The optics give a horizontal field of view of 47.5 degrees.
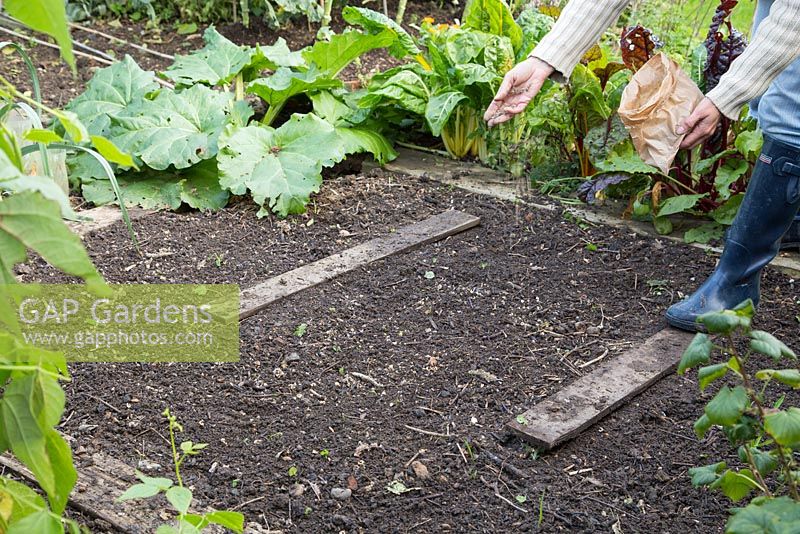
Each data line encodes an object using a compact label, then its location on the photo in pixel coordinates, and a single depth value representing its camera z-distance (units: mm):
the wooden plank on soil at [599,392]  2229
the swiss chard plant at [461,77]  3904
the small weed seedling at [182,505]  1334
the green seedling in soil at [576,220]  3523
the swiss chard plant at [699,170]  3275
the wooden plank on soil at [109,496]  1861
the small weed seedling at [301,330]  2715
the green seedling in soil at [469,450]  2184
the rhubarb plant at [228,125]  3555
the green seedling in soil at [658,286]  3031
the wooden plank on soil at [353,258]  2908
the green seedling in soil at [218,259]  3149
